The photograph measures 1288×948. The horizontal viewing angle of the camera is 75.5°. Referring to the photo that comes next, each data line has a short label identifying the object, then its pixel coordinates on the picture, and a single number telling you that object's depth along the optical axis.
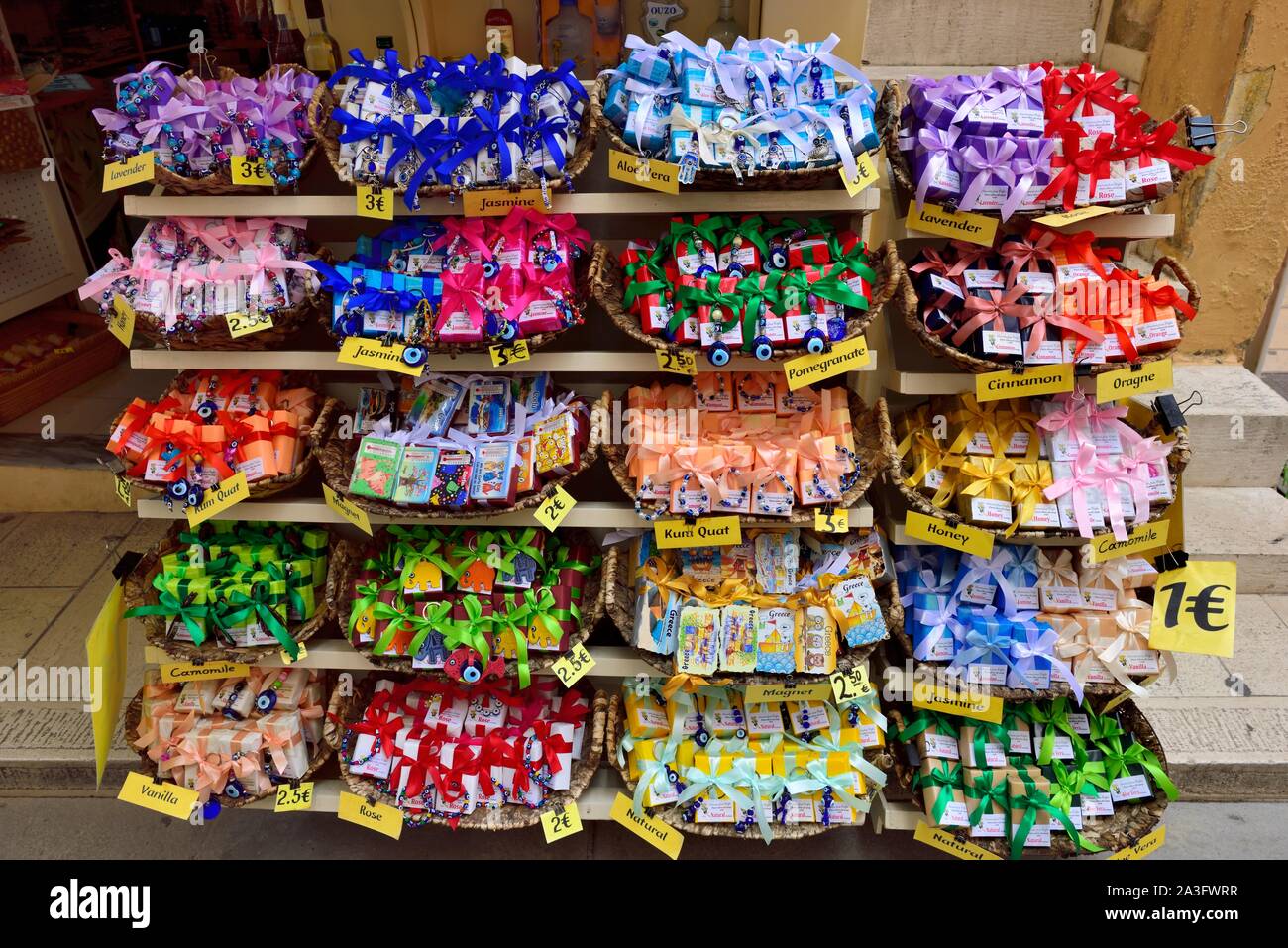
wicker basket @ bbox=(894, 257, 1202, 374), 1.70
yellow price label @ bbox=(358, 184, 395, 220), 1.68
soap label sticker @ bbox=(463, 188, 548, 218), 1.69
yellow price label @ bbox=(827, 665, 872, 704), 1.91
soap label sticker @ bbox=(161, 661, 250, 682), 2.03
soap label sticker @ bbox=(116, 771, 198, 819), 2.04
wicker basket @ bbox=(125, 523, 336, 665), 2.00
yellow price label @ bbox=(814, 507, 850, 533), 1.81
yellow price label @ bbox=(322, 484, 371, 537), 1.86
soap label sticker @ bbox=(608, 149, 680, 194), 1.61
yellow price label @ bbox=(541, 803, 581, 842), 2.02
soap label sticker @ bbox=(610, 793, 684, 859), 2.01
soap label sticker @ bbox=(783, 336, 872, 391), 1.71
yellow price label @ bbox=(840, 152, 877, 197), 1.62
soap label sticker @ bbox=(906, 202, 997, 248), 1.68
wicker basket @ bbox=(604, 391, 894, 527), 1.83
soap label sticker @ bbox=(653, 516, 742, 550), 1.82
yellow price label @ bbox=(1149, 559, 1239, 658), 1.91
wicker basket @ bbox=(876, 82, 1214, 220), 1.69
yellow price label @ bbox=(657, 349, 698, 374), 1.74
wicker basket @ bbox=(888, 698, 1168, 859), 1.97
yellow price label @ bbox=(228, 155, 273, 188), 1.71
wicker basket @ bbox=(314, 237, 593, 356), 1.74
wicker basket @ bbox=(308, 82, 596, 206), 1.69
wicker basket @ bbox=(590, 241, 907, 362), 1.72
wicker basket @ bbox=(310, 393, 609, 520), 1.83
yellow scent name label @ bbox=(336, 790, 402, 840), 2.03
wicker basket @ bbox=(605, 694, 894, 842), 1.98
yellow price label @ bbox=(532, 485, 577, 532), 1.85
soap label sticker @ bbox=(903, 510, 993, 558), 1.82
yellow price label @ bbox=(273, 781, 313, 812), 2.08
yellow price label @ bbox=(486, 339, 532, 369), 1.73
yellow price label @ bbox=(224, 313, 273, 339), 1.76
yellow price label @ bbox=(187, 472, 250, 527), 1.86
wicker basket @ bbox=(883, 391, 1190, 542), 1.82
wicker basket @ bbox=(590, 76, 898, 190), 1.61
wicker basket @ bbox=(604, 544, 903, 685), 1.92
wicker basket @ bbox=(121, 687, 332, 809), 2.08
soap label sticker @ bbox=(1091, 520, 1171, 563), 1.83
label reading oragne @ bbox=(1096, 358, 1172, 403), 1.72
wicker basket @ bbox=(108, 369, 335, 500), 1.89
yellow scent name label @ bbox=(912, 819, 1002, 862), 2.00
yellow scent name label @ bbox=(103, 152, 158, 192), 1.69
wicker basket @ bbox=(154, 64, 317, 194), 1.72
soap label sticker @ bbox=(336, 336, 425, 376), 1.75
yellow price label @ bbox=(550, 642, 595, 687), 1.95
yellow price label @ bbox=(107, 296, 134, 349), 1.79
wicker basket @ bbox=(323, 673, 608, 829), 2.01
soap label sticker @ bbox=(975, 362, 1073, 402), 1.72
